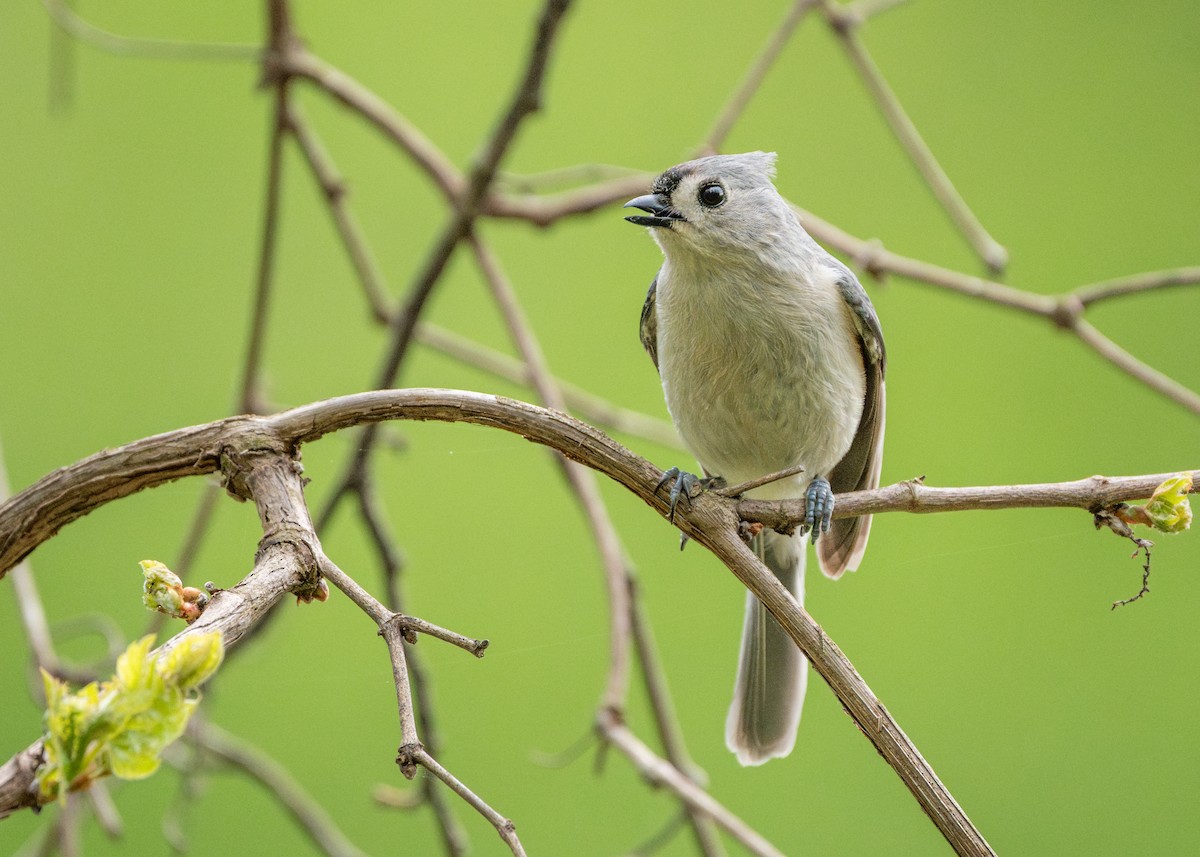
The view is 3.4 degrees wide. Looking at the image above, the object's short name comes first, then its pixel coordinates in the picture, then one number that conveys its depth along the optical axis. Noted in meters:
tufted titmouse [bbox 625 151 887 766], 4.12
